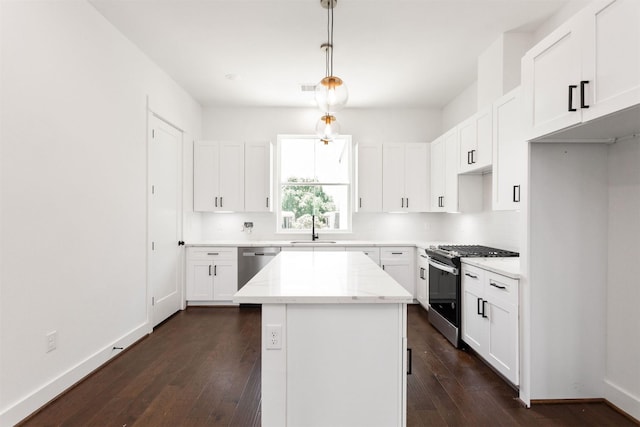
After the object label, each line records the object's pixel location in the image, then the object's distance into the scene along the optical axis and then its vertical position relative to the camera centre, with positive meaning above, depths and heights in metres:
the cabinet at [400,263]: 4.81 -0.68
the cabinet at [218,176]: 5.02 +0.59
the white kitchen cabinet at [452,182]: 4.08 +0.43
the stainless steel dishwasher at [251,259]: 4.74 -0.62
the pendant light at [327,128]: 2.78 +0.74
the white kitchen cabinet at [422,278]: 4.39 -0.84
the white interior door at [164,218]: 3.87 -0.03
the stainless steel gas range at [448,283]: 3.29 -0.72
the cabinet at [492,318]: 2.46 -0.84
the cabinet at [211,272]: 4.74 -0.80
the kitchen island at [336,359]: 1.67 -0.72
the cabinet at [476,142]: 3.25 +0.78
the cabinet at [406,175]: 5.05 +0.62
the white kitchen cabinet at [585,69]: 1.58 +0.82
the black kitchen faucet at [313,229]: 5.27 -0.22
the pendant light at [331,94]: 2.26 +0.83
